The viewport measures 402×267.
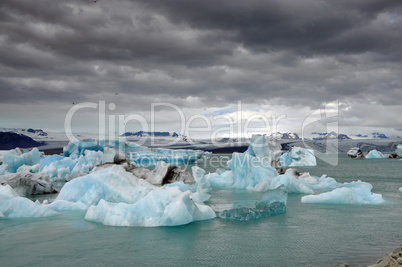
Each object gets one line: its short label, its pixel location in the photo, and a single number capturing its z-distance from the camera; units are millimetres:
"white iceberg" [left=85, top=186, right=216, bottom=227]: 7328
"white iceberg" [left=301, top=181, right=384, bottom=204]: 10656
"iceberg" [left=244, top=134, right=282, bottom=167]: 26125
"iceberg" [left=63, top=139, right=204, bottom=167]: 27045
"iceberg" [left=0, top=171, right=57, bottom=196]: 13945
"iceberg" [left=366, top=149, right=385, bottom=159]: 58038
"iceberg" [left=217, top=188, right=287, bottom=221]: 8172
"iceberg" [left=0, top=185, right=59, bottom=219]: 8625
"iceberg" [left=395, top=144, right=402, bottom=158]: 52156
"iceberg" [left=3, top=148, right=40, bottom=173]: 20719
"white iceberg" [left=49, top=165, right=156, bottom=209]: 10195
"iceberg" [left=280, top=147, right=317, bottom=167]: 37500
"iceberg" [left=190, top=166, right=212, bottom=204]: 10930
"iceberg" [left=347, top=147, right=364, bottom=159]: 57969
